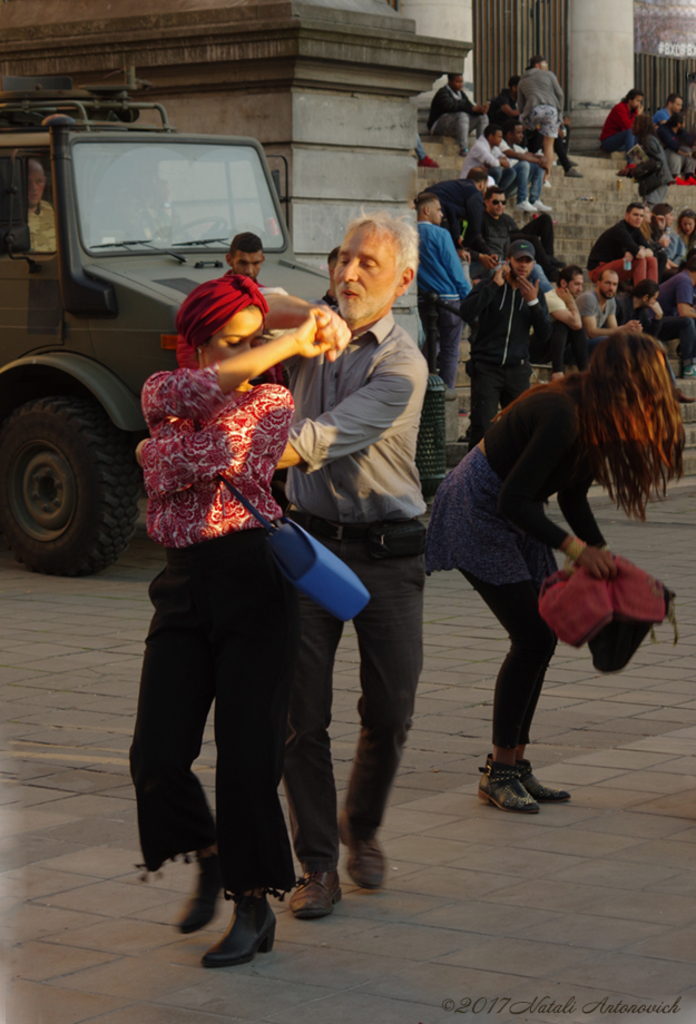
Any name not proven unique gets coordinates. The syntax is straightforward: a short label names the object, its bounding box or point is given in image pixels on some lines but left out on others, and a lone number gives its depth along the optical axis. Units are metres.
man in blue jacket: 14.45
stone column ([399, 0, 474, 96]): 26.38
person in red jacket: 27.77
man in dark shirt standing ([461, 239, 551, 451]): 12.86
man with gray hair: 4.73
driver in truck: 10.81
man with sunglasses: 16.01
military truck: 10.55
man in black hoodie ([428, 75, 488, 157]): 23.12
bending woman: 4.93
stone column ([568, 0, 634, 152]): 31.20
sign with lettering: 34.94
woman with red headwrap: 4.21
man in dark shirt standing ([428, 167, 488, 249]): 16.41
